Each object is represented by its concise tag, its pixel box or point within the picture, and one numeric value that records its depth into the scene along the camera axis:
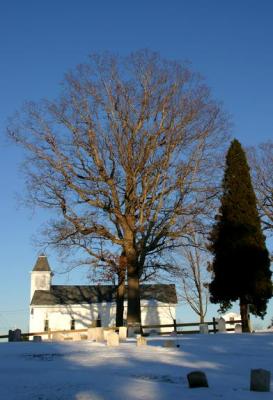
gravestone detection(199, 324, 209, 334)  25.95
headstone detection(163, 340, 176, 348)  14.63
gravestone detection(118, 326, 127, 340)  21.75
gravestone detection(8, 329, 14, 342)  25.98
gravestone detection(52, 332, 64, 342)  23.62
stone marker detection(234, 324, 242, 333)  27.13
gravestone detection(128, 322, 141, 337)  24.13
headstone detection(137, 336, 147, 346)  15.52
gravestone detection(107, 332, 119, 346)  15.45
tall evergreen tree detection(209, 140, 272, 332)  26.14
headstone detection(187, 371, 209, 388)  8.13
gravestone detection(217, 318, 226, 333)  26.94
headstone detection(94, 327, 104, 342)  19.16
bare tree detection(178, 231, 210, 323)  47.94
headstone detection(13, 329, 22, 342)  25.72
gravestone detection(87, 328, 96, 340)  20.13
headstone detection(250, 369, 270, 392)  7.99
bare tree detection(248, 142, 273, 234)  38.75
